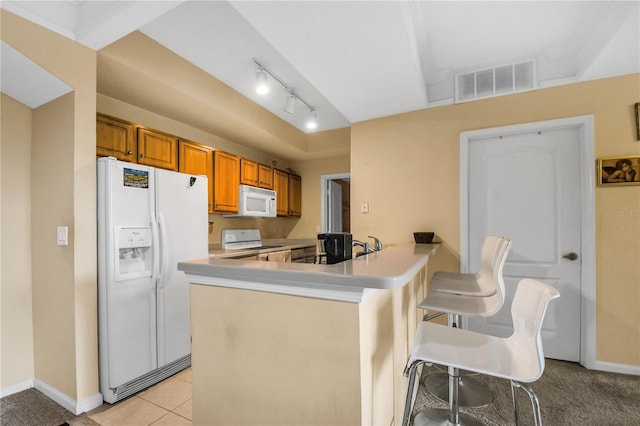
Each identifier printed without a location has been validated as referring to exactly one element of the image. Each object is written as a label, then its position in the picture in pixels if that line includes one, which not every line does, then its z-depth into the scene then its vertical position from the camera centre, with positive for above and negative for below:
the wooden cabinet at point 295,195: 4.77 +0.31
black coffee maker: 1.51 -0.17
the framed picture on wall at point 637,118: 2.29 +0.72
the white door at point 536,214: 2.54 -0.02
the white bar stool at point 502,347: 1.09 -0.58
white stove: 3.82 -0.34
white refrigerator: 2.00 -0.41
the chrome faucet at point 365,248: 1.92 -0.24
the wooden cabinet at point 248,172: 3.81 +0.57
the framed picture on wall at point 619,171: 2.30 +0.32
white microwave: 3.68 +0.17
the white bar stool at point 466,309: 1.59 -0.55
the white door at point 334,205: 5.00 +0.15
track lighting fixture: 2.46 +1.21
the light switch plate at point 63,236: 1.91 -0.13
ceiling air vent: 2.60 +1.21
